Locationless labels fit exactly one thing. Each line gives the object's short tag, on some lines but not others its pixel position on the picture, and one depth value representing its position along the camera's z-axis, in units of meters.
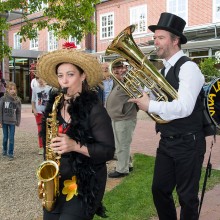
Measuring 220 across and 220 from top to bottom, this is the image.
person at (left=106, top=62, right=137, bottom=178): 5.80
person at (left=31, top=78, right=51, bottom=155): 7.55
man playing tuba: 2.94
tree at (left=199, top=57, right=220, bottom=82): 12.55
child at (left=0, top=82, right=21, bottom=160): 7.19
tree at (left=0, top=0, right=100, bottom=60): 7.34
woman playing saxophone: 2.42
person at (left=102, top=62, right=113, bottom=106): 7.16
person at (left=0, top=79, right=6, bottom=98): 9.37
